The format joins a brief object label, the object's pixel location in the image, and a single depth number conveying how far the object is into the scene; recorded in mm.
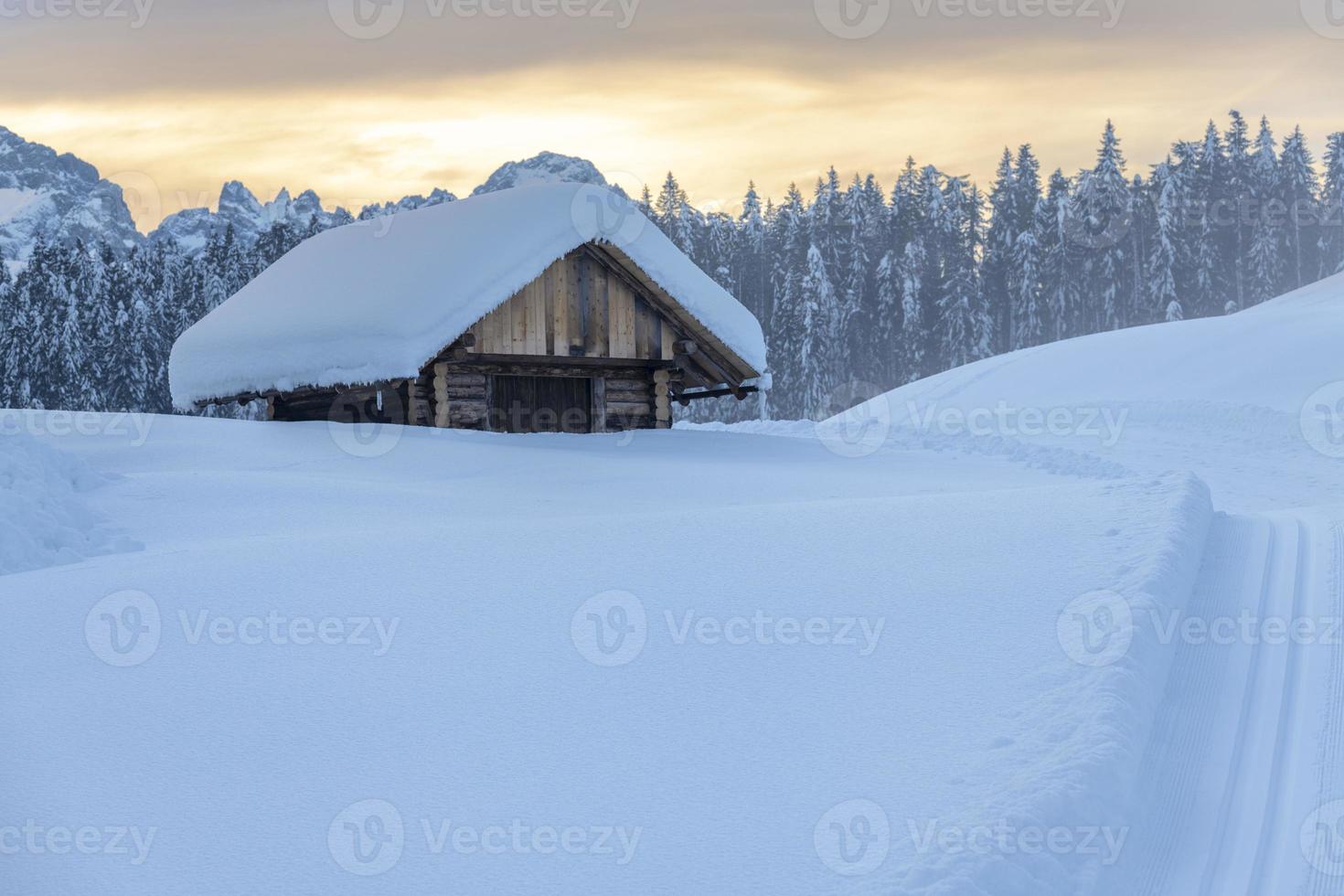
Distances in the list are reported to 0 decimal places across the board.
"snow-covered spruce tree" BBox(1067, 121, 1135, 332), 58500
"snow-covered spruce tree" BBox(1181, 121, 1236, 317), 59625
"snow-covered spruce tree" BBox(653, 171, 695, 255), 66000
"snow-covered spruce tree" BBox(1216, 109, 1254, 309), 62562
